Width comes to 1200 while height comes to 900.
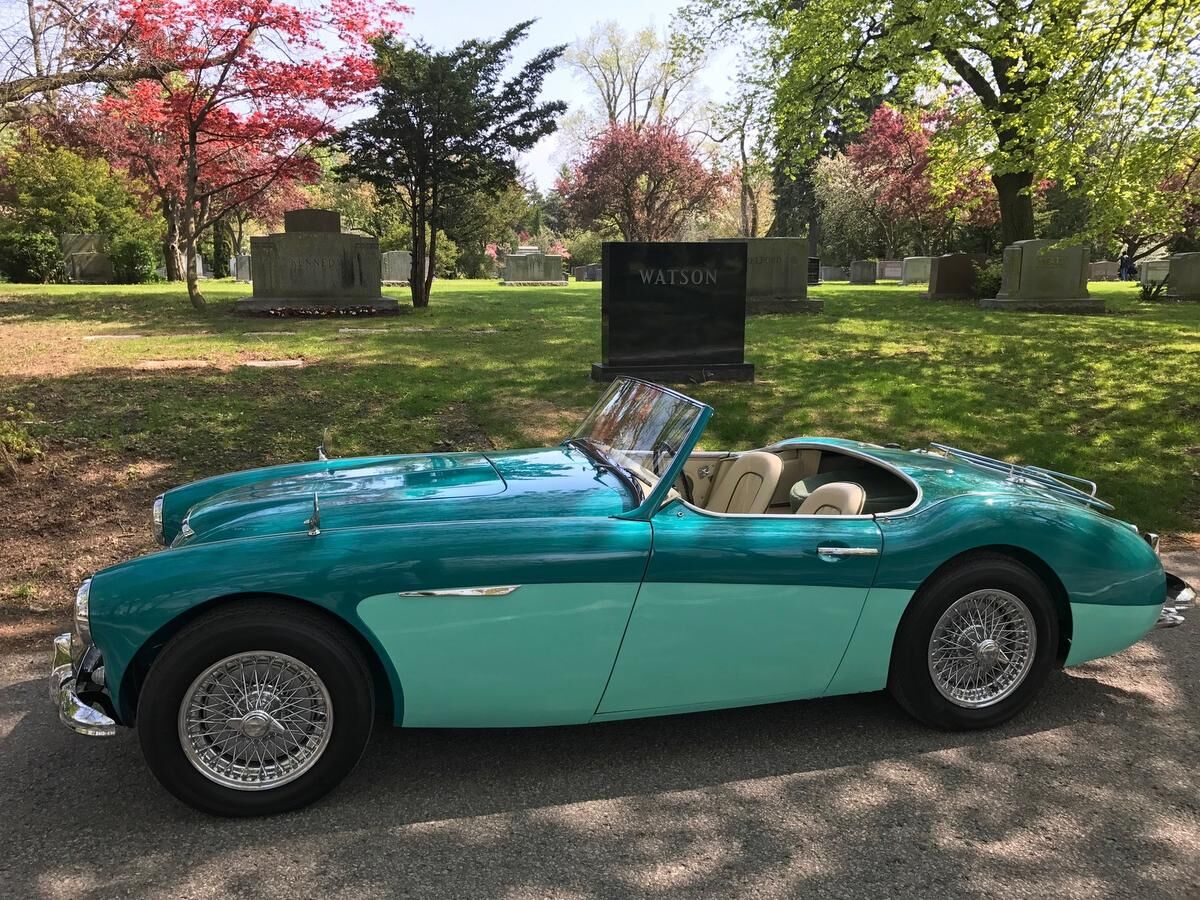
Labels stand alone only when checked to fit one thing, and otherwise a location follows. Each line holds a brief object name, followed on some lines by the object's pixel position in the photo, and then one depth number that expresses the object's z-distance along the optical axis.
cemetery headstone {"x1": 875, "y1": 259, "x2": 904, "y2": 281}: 38.53
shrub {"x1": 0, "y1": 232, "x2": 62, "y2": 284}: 28.48
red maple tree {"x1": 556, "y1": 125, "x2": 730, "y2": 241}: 39.59
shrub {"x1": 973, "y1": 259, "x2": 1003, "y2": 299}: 19.14
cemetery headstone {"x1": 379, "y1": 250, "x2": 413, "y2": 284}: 35.00
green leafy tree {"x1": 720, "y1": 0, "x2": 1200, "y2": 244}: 10.00
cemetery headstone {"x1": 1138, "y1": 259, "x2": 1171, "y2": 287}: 31.56
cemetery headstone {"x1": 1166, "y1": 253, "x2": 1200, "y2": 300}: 20.48
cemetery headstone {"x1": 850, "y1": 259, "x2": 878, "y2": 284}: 35.95
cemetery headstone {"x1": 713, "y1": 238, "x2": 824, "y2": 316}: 17.80
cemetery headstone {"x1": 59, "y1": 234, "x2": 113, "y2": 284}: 29.63
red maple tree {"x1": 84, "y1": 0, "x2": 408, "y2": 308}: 14.56
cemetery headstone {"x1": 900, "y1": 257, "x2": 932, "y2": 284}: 32.75
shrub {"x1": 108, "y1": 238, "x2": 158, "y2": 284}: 29.75
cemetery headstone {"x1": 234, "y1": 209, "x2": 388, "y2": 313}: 16.14
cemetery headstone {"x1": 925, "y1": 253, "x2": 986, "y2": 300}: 20.59
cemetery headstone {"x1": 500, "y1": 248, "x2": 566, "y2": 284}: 33.75
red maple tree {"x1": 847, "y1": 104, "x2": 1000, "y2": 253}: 36.09
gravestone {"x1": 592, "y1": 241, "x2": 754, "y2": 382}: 9.79
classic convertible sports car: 2.72
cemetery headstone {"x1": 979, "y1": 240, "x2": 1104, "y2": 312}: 17.45
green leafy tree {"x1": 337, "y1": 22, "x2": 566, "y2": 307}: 16.62
